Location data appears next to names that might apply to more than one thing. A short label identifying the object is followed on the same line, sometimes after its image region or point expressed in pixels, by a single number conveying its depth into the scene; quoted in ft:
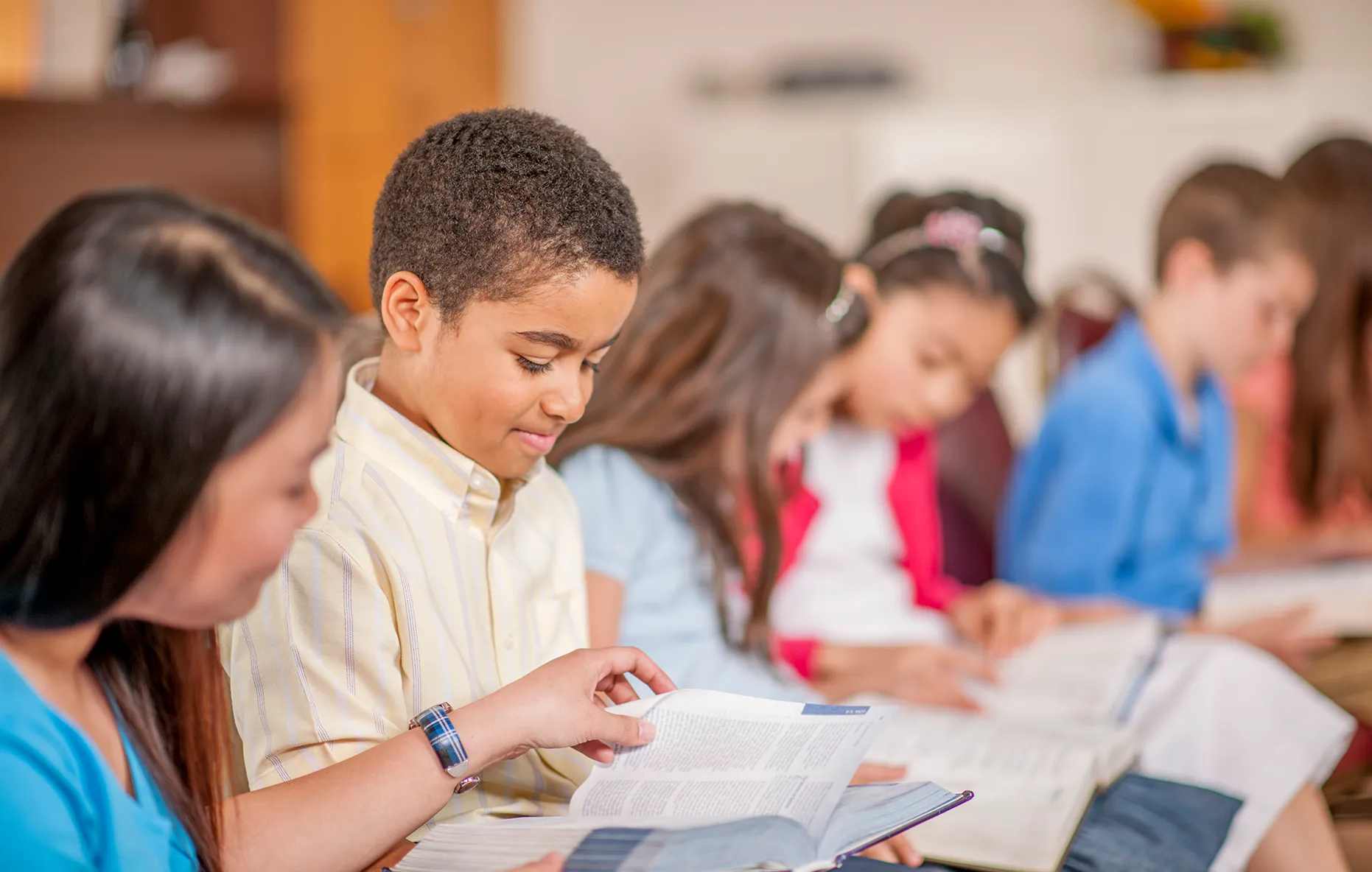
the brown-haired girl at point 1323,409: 8.78
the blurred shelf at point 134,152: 12.81
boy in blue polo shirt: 8.20
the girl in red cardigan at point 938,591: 6.18
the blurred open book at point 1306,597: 7.26
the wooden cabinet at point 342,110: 14.80
